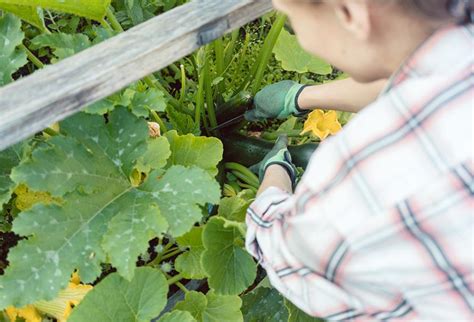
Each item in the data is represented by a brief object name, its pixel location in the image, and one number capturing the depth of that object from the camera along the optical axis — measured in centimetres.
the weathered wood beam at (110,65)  89
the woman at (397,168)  78
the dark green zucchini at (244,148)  179
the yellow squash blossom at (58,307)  135
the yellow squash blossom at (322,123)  165
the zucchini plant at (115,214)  113
